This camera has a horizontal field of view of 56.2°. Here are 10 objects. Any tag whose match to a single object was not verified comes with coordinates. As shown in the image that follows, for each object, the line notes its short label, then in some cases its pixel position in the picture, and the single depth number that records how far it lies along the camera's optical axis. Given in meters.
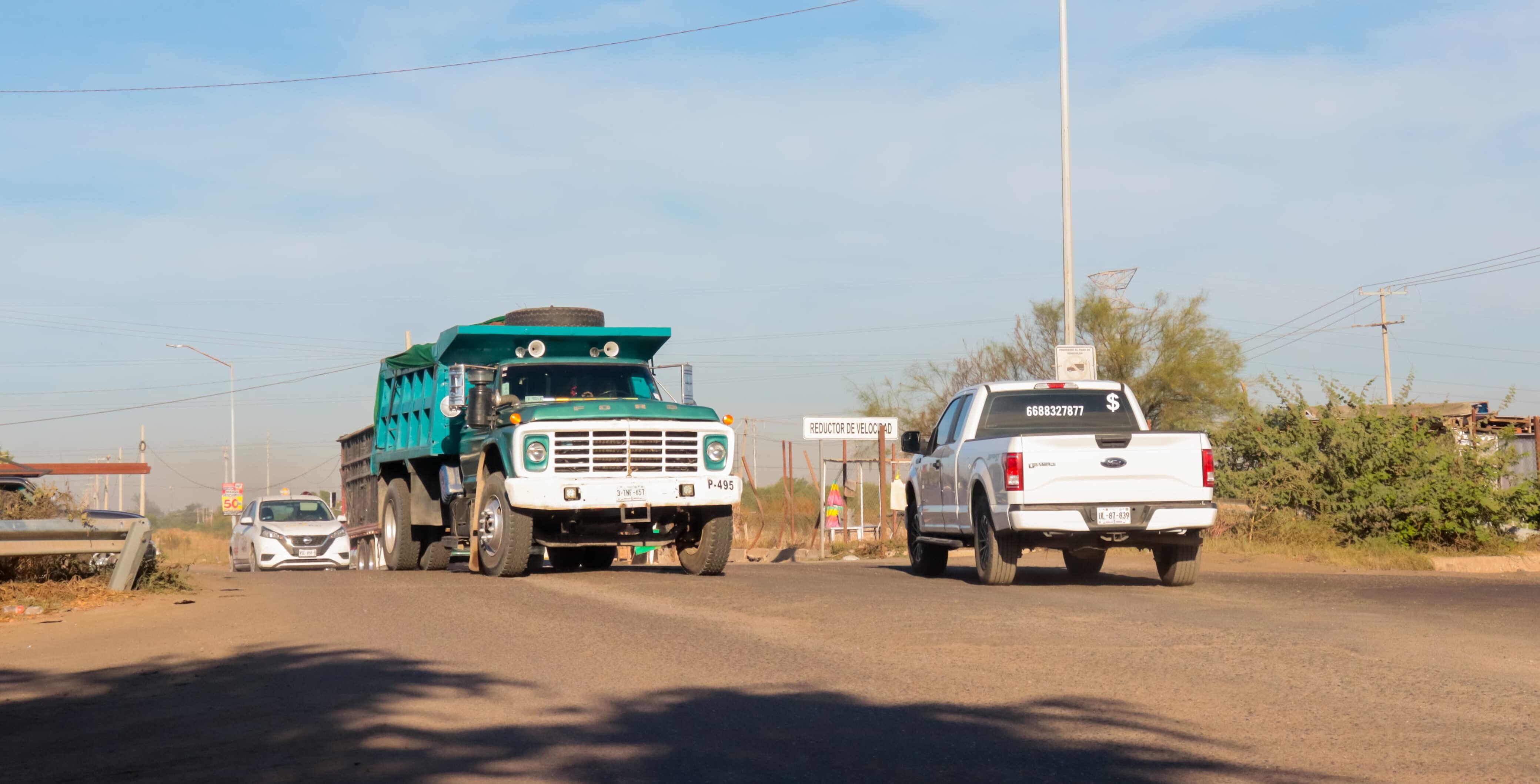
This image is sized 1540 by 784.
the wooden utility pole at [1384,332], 68.19
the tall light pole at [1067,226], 22.92
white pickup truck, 13.02
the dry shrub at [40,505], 12.95
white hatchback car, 25.14
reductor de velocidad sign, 24.58
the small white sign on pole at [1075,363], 20.55
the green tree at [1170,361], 49.69
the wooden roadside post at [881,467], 23.66
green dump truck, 14.52
